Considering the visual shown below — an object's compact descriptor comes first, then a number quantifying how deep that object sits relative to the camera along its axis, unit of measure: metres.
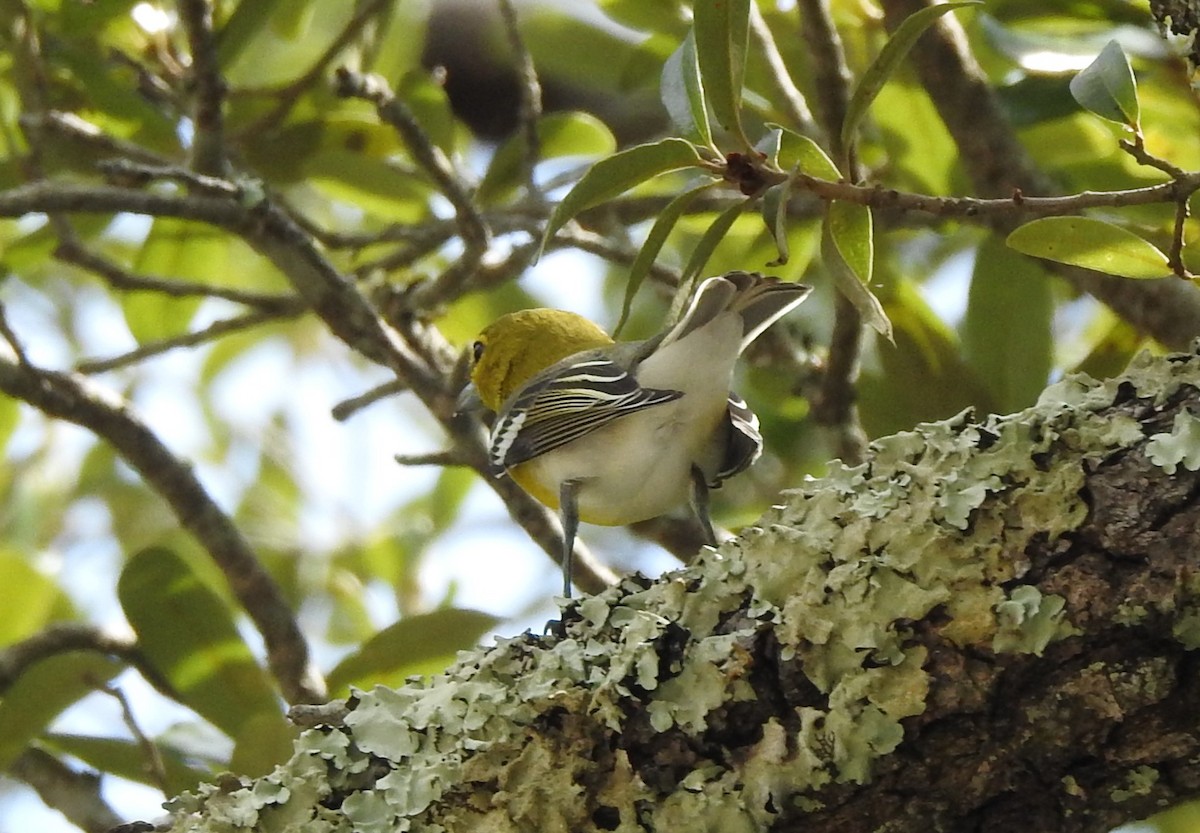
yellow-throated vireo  4.38
